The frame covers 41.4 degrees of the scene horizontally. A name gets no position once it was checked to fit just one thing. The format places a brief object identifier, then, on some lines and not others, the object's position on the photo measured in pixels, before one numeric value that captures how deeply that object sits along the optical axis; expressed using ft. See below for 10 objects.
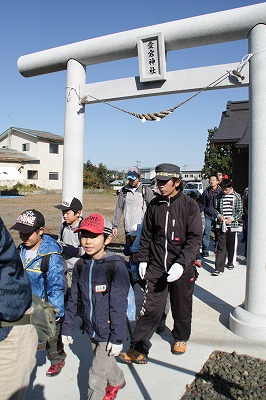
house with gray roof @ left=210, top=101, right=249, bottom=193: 42.01
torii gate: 12.26
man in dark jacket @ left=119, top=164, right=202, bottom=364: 11.14
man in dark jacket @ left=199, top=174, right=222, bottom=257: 24.07
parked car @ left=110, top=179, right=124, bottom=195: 170.81
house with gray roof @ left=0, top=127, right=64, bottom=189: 122.11
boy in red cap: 8.34
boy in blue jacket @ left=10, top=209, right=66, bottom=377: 9.31
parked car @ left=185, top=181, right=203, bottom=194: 103.11
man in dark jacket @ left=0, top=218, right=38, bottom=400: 6.09
